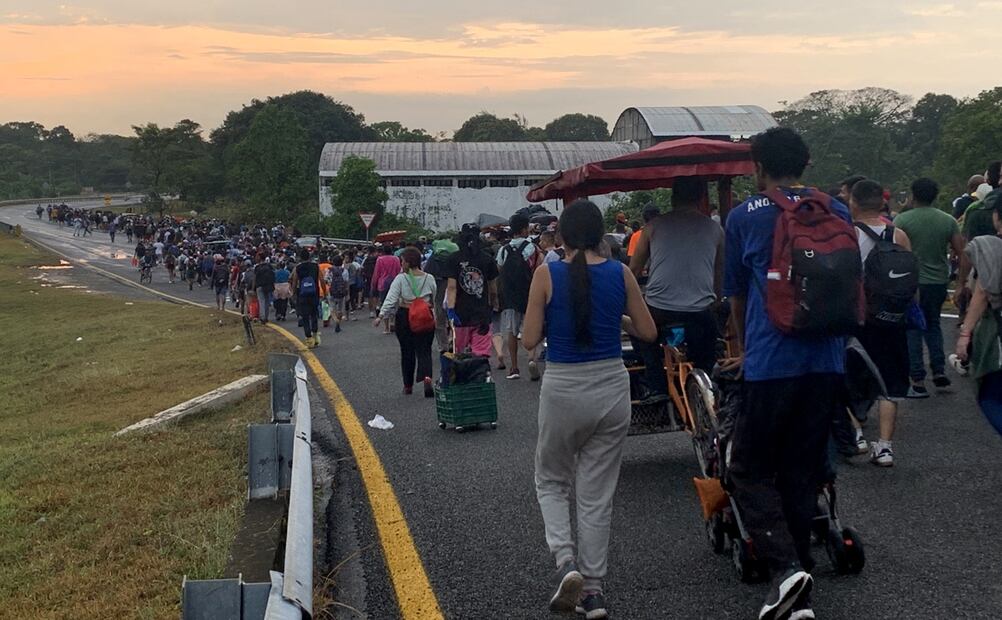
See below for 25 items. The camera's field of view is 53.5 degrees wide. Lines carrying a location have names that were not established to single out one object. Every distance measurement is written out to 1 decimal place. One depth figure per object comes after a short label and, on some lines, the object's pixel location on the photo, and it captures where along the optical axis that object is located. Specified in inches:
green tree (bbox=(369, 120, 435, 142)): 4133.9
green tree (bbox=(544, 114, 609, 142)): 4451.3
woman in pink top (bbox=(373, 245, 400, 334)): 729.6
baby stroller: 175.8
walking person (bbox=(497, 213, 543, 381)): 463.2
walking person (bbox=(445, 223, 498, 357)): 405.4
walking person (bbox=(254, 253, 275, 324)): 886.4
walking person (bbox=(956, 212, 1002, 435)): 190.5
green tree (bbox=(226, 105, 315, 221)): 2783.0
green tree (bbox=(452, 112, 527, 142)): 3863.2
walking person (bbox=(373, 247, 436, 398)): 408.8
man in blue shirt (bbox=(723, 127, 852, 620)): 158.9
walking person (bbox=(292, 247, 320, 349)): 683.4
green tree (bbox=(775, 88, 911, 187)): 2112.5
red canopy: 249.8
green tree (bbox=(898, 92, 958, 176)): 2316.7
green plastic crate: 330.3
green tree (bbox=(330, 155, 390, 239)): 2172.7
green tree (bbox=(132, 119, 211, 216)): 3627.0
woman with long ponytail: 171.9
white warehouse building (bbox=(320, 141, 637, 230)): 2527.1
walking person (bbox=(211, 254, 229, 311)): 1261.1
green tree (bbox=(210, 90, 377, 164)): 3782.0
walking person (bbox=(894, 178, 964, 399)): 341.1
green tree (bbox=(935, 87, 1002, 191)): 1503.4
